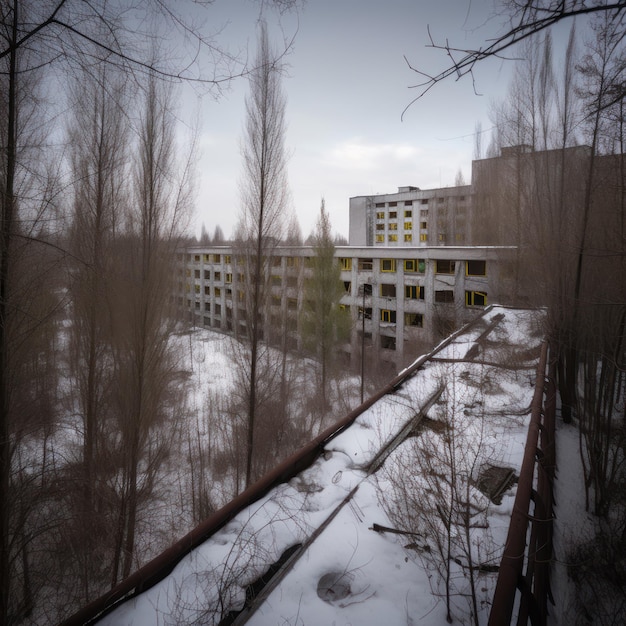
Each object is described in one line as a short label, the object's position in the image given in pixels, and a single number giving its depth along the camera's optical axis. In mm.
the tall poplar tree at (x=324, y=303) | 17641
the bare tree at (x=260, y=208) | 9016
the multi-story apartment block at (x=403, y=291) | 18109
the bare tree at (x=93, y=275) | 7157
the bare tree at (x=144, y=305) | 7719
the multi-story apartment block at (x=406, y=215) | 34250
